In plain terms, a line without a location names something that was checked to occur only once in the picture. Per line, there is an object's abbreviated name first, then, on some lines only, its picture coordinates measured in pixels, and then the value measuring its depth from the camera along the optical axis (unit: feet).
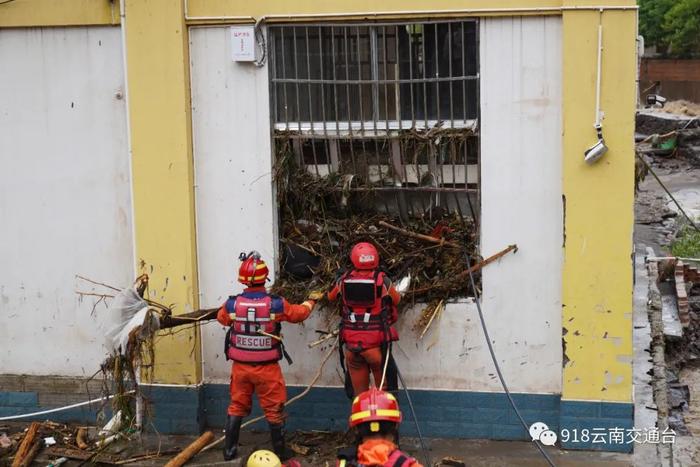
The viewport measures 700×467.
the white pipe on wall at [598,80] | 22.79
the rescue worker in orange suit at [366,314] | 23.11
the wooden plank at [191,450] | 23.71
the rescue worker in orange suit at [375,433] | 14.06
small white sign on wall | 24.66
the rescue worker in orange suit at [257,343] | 22.95
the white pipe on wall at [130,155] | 25.20
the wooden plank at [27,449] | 24.17
